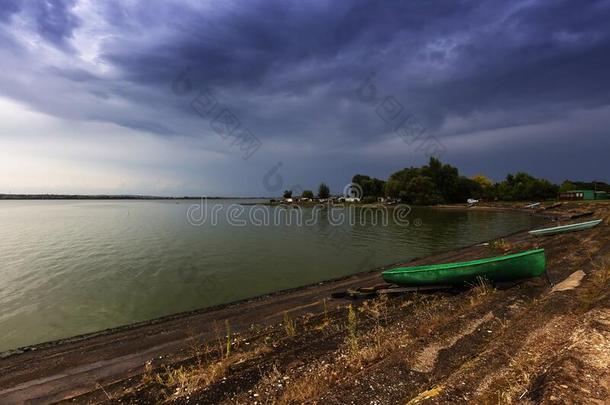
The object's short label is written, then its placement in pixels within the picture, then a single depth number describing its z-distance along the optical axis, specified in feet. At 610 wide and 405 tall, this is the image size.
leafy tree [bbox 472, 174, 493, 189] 529.45
